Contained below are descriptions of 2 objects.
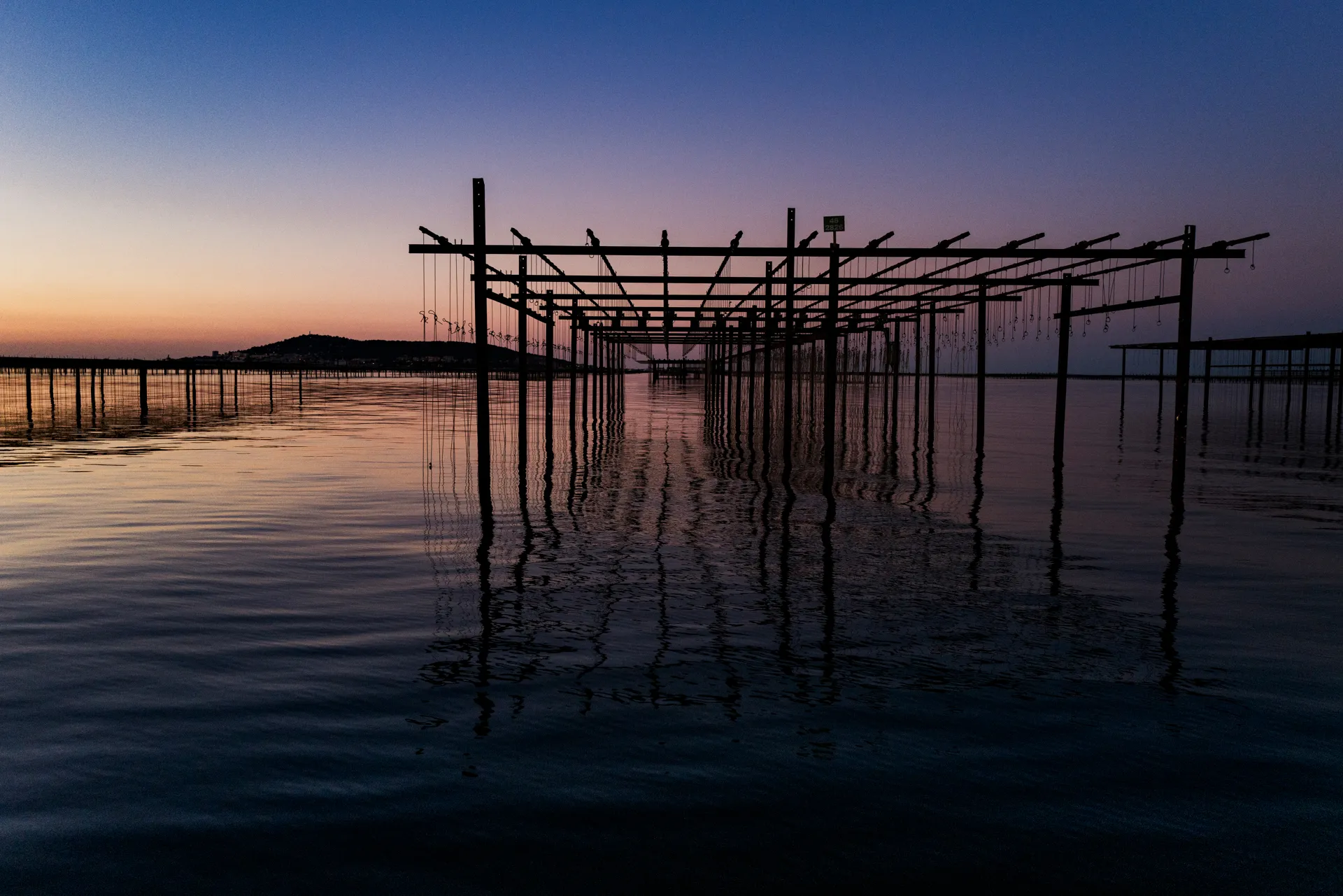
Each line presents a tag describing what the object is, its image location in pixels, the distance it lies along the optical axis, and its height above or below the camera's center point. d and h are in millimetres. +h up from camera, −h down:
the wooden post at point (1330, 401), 34156 -452
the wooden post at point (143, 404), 39419 -1174
